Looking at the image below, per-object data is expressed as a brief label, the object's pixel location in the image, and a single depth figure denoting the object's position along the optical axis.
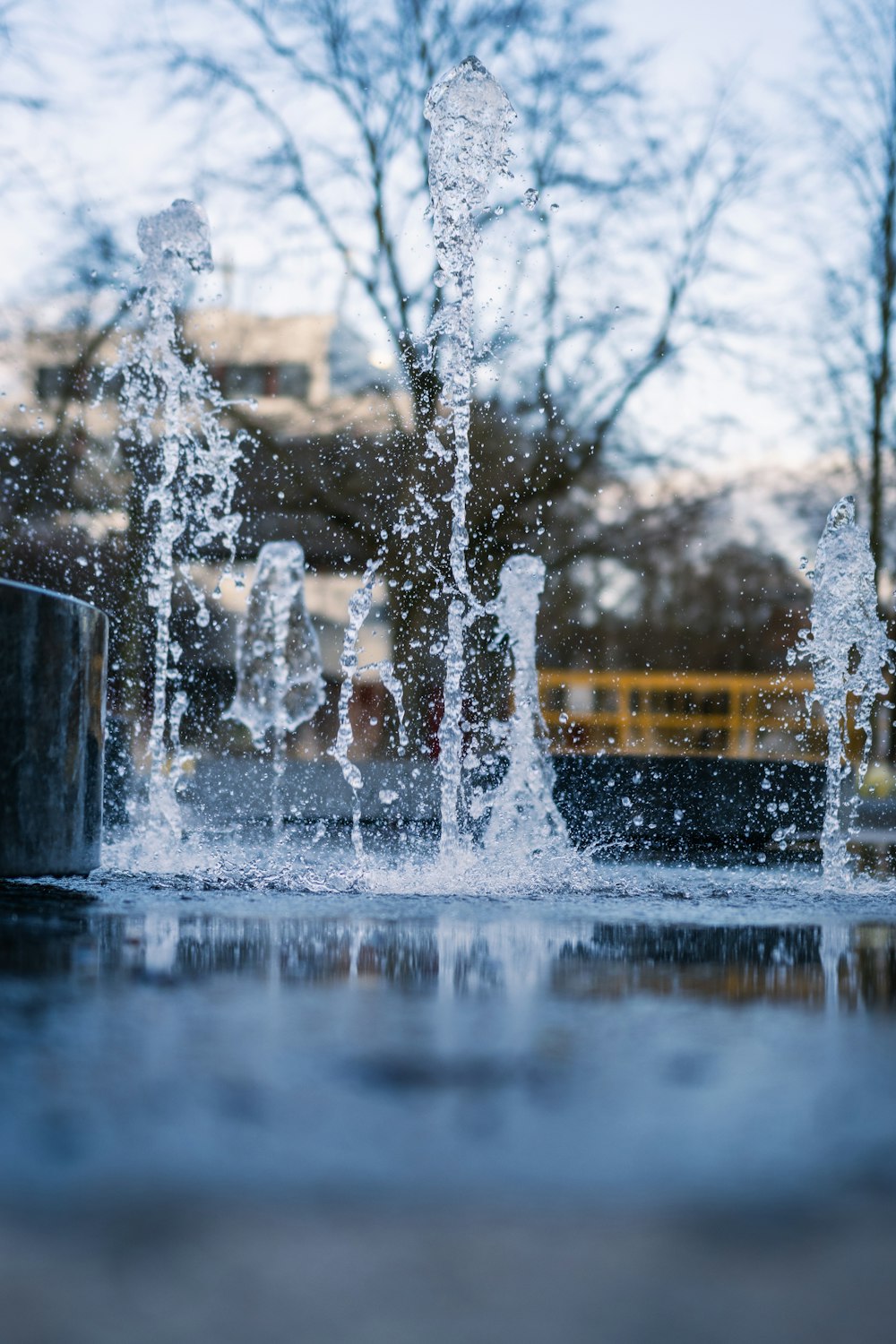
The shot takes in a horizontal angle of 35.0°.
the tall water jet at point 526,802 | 6.45
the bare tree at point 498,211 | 13.60
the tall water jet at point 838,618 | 7.07
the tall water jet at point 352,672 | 6.07
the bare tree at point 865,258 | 13.84
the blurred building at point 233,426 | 13.60
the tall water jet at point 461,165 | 6.56
